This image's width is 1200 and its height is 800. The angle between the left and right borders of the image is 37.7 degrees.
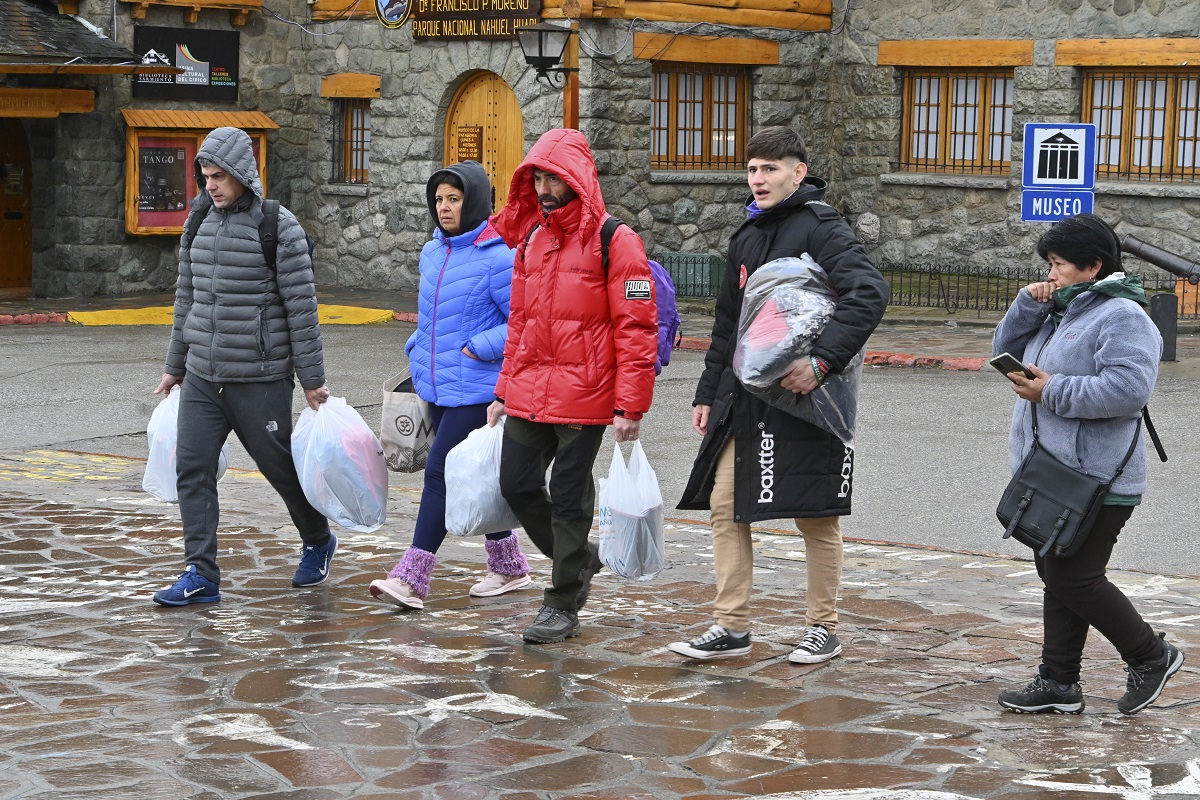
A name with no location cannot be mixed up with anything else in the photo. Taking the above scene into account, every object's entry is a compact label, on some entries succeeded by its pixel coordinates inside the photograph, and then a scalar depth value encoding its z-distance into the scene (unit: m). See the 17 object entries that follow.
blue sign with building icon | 15.40
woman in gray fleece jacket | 5.32
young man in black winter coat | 5.90
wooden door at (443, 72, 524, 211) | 20.62
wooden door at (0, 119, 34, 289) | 21.64
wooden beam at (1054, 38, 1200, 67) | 19.56
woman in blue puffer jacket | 7.00
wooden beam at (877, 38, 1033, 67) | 20.61
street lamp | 17.62
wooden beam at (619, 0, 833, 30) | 20.02
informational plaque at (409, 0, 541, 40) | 19.86
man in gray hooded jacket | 7.05
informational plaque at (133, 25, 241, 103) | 21.23
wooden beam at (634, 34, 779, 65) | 20.17
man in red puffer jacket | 6.32
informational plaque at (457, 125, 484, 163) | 20.95
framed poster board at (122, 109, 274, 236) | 21.12
